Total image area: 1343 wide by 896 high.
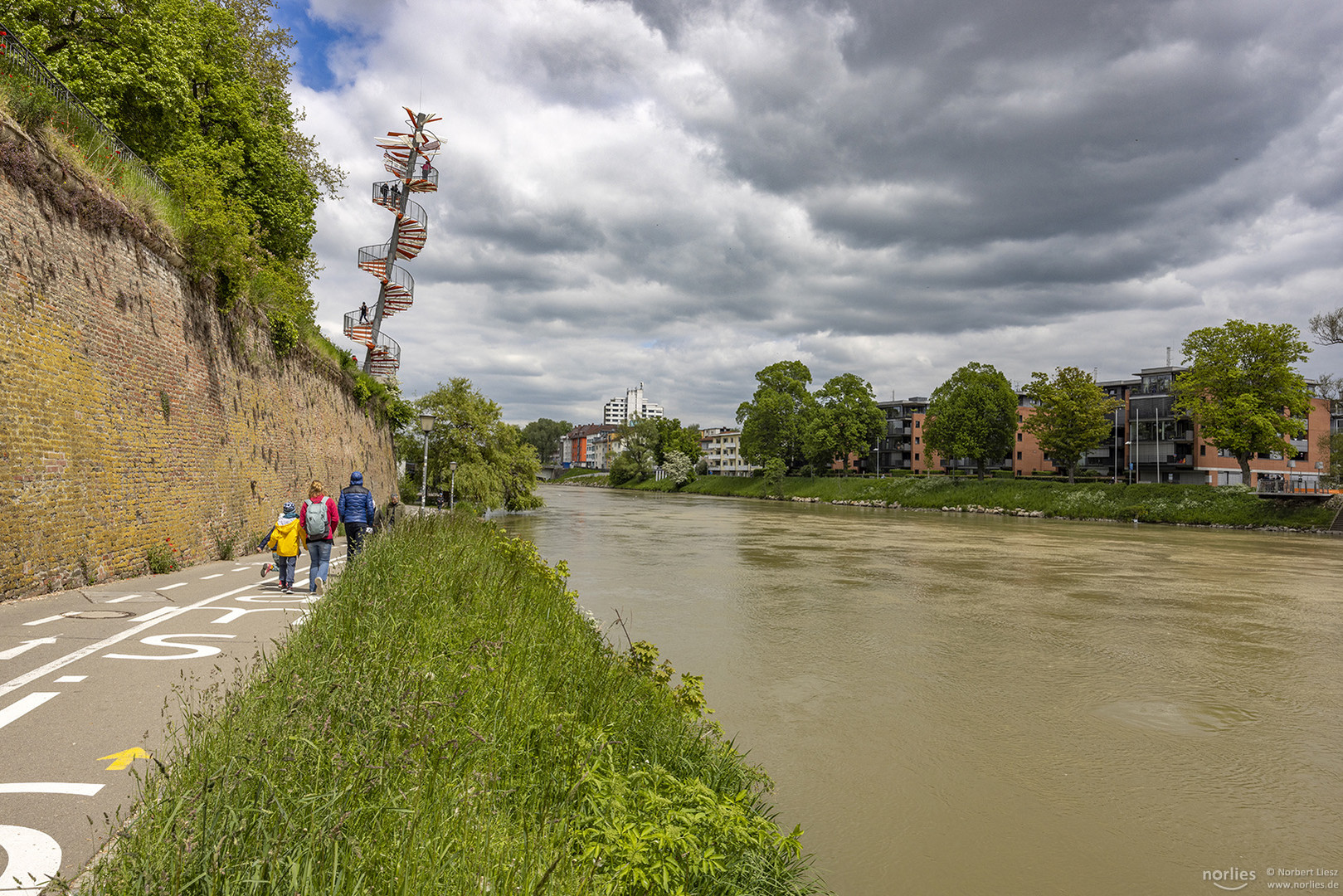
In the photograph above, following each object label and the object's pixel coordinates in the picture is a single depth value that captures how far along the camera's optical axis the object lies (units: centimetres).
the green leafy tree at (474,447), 3741
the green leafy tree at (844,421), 6994
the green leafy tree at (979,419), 5931
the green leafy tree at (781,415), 7362
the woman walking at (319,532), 1050
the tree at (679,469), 9344
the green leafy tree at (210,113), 1519
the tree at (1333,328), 4025
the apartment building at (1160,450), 6100
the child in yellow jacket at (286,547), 1054
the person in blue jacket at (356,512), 1112
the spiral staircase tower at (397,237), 3422
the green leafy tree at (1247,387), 4238
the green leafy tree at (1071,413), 5291
